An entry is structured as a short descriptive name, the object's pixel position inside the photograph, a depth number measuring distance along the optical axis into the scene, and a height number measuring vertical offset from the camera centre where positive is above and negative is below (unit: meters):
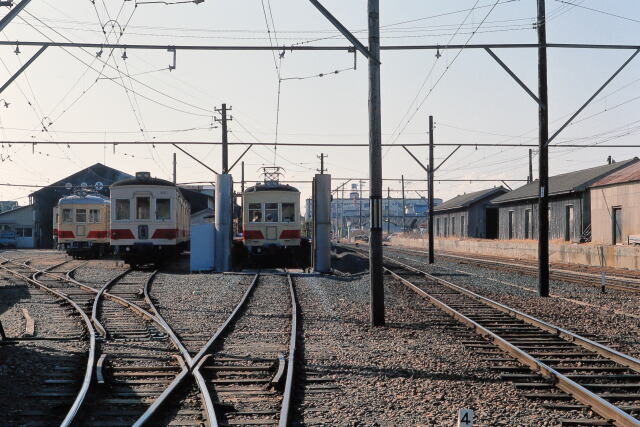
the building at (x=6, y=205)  92.88 +3.79
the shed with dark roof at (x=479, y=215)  52.88 +1.27
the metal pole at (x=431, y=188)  30.31 +1.96
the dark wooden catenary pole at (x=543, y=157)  15.41 +1.68
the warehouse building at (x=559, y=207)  34.12 +1.37
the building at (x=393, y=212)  120.21 +3.72
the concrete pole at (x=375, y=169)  10.97 +1.01
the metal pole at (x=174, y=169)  47.88 +4.40
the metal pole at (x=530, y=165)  44.73 +4.41
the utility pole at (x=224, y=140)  29.33 +4.04
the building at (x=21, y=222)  62.47 +0.97
